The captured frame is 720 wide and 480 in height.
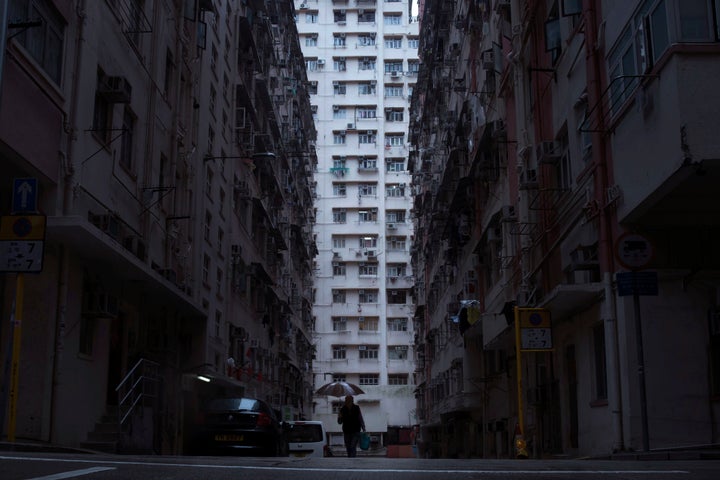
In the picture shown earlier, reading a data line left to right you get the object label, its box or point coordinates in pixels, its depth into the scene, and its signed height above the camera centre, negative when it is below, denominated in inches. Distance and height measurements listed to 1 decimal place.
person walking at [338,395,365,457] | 767.7 +5.0
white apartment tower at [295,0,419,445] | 3075.8 +789.6
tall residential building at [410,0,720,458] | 521.0 +153.3
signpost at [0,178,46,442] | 459.5 +93.2
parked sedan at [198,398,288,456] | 765.9 -0.7
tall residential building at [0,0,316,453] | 635.5 +204.9
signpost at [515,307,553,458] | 676.7 +72.1
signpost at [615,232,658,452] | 485.1 +85.3
